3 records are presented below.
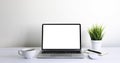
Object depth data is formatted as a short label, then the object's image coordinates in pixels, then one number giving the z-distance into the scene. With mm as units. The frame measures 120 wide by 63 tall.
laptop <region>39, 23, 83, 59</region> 1390
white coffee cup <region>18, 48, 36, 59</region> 1210
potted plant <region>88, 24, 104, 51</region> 1433
